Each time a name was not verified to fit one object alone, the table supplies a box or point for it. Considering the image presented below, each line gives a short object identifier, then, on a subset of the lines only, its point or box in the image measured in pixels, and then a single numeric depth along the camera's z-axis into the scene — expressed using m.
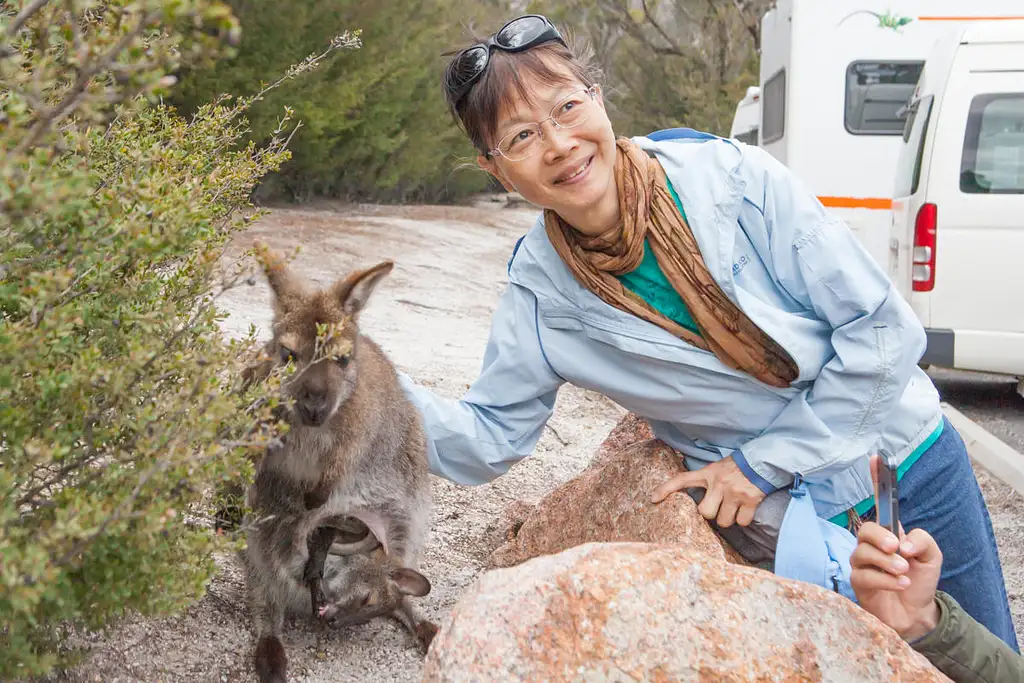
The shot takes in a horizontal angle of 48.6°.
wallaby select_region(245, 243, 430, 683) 2.96
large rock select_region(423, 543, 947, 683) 1.84
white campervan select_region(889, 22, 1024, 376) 6.94
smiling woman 2.55
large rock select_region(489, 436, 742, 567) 2.63
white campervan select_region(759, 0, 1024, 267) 10.05
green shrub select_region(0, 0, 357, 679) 1.49
